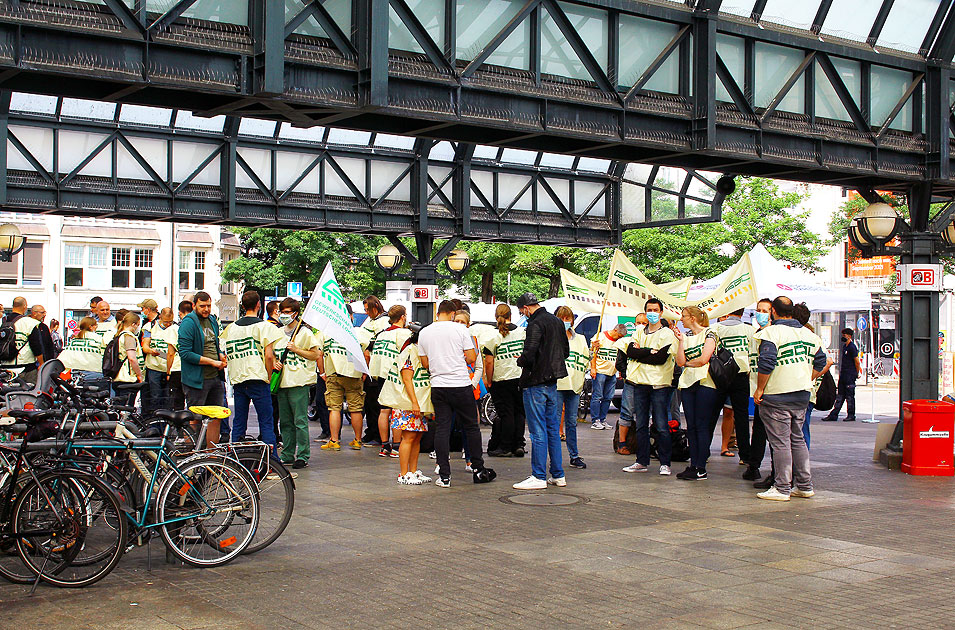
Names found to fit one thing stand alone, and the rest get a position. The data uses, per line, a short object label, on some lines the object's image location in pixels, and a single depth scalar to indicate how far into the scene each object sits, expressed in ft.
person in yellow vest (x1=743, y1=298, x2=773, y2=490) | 39.65
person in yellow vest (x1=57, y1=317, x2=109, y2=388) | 47.98
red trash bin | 41.32
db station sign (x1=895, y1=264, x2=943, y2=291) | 44.73
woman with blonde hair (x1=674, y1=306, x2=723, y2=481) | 37.91
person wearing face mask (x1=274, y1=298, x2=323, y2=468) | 39.99
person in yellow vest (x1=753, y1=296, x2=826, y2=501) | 34.45
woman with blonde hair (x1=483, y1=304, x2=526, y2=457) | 44.34
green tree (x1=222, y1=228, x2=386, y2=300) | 168.25
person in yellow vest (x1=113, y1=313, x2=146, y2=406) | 45.82
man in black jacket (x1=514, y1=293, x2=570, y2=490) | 36.06
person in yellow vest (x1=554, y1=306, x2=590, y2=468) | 42.24
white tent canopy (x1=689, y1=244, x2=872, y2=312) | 72.74
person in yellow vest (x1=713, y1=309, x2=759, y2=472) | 40.70
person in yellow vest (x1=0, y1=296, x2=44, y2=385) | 51.85
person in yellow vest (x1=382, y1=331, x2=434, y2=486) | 36.45
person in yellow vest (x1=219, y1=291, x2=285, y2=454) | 38.81
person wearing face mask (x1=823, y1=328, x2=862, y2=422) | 72.13
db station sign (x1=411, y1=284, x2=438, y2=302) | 71.61
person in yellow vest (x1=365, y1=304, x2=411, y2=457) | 42.70
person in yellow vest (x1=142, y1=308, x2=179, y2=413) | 44.96
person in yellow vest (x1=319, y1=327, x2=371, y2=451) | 45.85
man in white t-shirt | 35.81
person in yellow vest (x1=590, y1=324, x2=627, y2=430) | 56.90
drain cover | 33.47
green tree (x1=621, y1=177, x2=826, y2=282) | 135.71
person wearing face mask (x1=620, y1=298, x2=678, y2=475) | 39.93
